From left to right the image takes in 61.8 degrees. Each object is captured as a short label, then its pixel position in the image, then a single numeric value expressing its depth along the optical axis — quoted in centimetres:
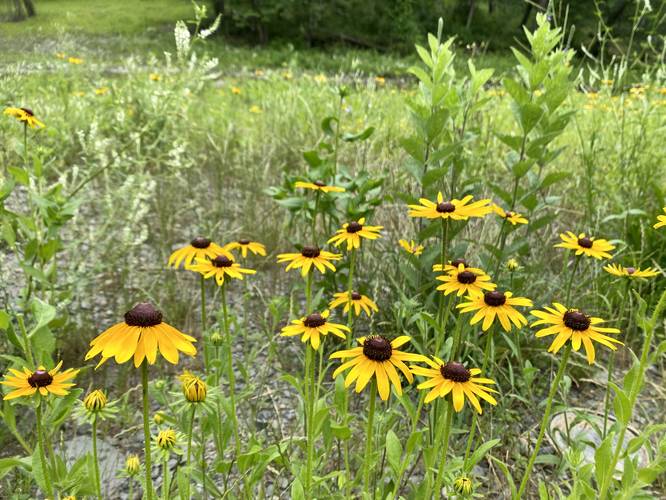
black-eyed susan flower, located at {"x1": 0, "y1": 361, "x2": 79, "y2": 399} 36
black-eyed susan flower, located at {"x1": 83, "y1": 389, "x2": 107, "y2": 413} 38
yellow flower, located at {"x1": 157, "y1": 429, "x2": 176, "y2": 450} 40
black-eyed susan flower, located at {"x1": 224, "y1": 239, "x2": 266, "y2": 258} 56
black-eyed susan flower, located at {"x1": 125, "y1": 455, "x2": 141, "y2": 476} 41
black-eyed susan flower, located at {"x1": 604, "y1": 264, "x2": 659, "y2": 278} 51
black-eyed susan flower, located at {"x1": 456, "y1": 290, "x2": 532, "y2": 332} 40
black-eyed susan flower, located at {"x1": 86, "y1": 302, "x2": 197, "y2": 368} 31
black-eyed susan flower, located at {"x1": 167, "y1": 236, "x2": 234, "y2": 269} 51
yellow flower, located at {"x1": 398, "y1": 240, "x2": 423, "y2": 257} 61
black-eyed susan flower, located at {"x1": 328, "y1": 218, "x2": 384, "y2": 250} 49
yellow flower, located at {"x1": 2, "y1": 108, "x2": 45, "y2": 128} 62
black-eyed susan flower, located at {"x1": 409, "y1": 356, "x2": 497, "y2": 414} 34
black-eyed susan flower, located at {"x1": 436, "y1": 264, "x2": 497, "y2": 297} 43
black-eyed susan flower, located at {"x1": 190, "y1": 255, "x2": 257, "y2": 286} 46
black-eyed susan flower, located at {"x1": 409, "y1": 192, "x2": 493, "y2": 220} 47
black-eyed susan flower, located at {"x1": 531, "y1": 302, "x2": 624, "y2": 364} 37
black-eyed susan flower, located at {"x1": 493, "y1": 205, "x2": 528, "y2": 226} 59
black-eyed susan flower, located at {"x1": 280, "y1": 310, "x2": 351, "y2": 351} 40
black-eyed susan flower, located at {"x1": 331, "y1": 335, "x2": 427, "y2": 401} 34
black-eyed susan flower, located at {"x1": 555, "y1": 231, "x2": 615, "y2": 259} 53
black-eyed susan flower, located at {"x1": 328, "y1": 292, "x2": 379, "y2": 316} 52
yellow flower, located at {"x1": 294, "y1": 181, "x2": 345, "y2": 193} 61
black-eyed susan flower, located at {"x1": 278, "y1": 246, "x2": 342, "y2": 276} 48
